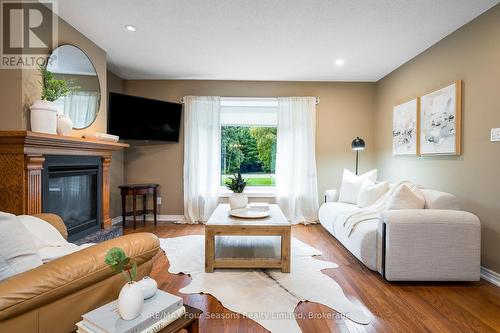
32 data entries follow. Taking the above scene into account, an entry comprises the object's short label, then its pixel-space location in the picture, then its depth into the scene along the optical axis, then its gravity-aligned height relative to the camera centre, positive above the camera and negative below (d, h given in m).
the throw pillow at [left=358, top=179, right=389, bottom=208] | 3.39 -0.36
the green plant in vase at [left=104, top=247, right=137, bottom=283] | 0.94 -0.36
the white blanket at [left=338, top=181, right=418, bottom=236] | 2.86 -0.55
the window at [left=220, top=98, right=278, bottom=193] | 4.72 +0.42
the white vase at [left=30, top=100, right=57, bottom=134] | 2.28 +0.42
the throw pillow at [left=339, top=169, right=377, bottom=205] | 3.84 -0.32
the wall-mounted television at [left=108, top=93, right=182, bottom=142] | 3.76 +0.72
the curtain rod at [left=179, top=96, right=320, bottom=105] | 4.58 +1.13
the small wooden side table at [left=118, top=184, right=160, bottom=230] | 3.93 -0.44
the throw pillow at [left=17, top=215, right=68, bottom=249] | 1.51 -0.42
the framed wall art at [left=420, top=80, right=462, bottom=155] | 2.77 +0.51
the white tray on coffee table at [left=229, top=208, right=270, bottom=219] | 2.72 -0.54
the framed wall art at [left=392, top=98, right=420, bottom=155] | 3.48 +0.53
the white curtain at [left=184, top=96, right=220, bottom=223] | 4.51 +0.21
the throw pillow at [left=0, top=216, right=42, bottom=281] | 0.92 -0.32
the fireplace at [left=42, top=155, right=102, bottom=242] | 2.52 -0.31
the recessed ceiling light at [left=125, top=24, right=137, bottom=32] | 2.78 +1.47
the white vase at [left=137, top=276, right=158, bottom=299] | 1.04 -0.50
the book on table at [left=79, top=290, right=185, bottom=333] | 0.90 -0.56
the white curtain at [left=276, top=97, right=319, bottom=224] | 4.54 +0.24
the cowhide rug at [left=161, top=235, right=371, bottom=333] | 1.87 -1.05
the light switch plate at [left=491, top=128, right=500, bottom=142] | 2.34 +0.29
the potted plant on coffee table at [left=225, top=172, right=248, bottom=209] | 3.10 -0.34
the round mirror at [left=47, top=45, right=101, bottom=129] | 2.64 +0.91
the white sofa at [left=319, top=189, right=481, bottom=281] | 2.29 -0.71
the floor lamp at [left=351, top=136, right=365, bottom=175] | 4.03 +0.33
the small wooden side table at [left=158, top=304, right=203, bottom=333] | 0.99 -0.62
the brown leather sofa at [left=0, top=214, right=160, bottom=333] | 0.82 -0.45
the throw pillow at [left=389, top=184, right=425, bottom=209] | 2.65 -0.35
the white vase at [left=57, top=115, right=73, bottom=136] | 2.53 +0.38
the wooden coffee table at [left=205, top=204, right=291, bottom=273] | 2.47 -0.67
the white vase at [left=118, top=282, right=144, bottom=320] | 0.93 -0.50
